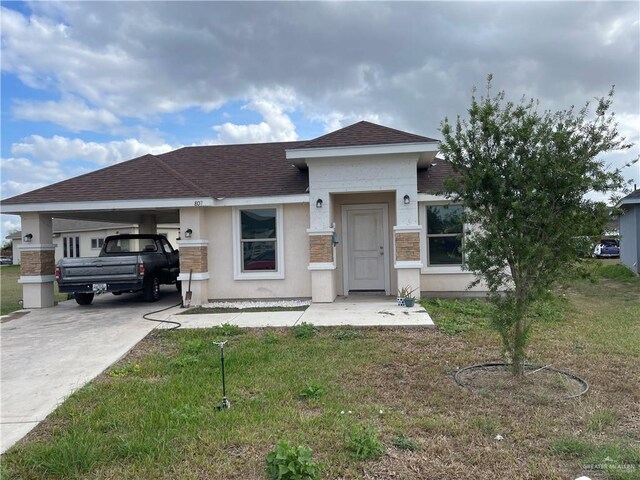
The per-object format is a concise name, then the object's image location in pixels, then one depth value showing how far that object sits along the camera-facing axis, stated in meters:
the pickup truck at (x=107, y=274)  10.95
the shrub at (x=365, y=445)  3.56
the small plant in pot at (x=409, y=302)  9.84
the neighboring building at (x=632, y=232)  16.83
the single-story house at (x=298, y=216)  10.61
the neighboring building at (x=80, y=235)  31.94
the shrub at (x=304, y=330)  7.61
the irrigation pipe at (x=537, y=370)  4.84
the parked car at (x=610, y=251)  31.70
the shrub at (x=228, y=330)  7.93
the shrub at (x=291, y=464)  3.18
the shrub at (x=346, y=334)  7.43
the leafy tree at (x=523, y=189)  4.64
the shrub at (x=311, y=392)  4.80
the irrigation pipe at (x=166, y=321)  8.64
